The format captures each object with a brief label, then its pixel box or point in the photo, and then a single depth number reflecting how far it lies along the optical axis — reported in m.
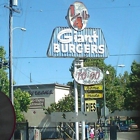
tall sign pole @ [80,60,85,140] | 20.58
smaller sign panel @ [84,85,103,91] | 23.72
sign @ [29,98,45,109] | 55.58
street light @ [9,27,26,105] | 27.11
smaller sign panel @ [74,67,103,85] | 21.98
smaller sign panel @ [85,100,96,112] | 21.35
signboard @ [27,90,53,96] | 55.94
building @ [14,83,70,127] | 54.06
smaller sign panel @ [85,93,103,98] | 23.93
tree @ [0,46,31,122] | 47.75
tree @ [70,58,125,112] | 48.20
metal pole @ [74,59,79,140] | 20.70
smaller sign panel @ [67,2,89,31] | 22.36
